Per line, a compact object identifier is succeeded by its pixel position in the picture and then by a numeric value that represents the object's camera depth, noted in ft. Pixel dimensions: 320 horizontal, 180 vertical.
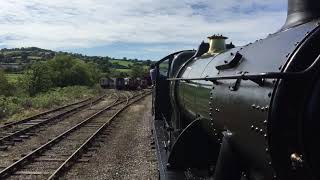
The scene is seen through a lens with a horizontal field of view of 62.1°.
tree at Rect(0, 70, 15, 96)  95.84
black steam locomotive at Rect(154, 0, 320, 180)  6.51
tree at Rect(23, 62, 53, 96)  103.56
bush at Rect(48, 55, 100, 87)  147.51
